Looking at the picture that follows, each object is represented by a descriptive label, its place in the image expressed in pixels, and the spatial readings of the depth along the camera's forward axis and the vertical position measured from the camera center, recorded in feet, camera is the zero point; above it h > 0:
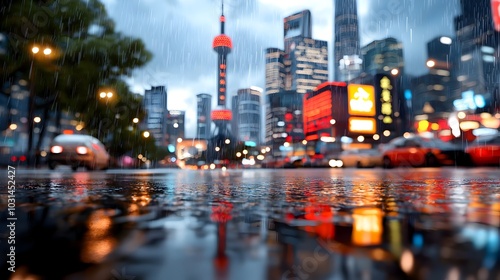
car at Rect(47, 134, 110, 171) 37.27 +1.39
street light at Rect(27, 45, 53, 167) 54.29 +13.73
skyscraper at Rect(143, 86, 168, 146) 537.48 +86.29
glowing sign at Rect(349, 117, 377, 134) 245.69 +27.64
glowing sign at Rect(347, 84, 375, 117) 230.07 +43.42
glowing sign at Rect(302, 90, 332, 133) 285.41 +46.45
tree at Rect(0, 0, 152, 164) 52.21 +19.29
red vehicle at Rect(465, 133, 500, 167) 39.63 +1.59
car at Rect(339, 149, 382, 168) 70.74 +1.22
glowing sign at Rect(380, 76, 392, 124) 293.23 +54.91
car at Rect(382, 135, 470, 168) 46.57 +1.47
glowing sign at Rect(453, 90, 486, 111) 193.47 +36.25
